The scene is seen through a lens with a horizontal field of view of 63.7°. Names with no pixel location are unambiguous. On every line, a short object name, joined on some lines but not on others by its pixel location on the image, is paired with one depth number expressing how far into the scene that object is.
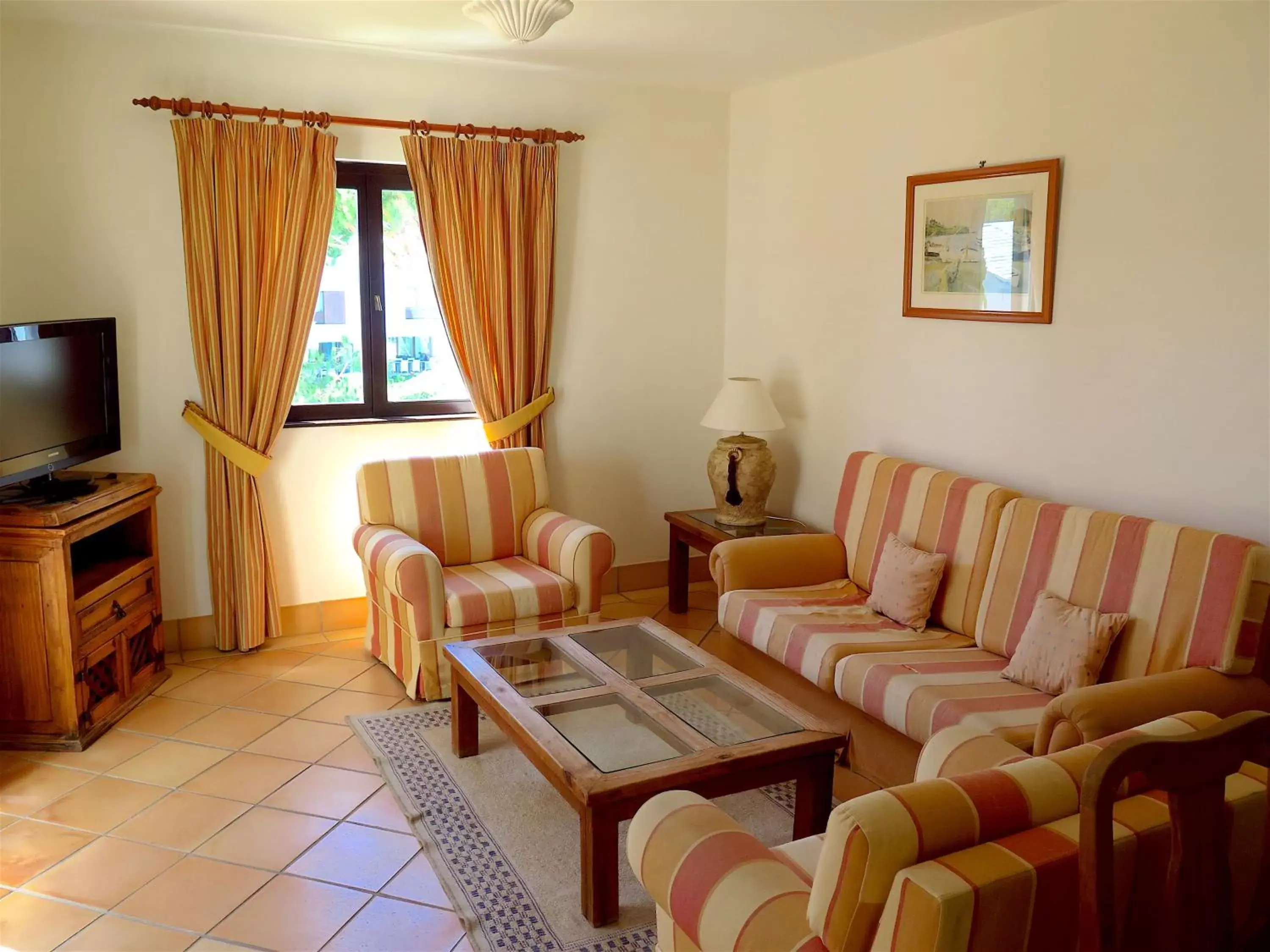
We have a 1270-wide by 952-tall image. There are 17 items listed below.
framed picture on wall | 3.52
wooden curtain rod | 3.97
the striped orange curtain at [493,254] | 4.51
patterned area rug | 2.52
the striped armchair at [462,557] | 3.81
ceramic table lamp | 4.54
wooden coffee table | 2.51
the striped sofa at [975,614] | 2.68
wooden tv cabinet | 3.31
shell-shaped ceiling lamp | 3.23
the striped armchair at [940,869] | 1.47
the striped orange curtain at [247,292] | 4.10
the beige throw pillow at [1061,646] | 2.88
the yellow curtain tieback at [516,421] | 4.76
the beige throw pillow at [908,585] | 3.55
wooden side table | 4.51
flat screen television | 3.32
